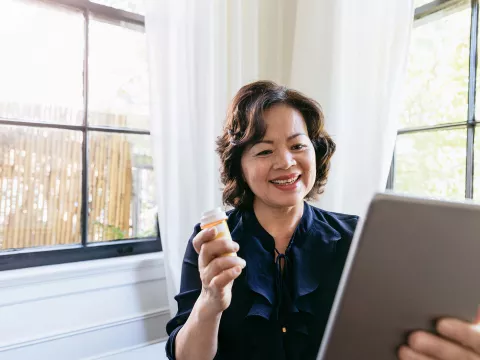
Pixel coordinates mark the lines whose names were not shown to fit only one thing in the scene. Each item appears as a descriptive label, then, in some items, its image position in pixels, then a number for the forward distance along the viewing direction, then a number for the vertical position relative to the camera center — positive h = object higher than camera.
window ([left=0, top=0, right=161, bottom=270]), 1.44 +0.16
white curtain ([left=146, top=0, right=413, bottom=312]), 1.38 +0.38
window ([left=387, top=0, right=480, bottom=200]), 1.36 +0.30
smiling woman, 0.85 -0.18
